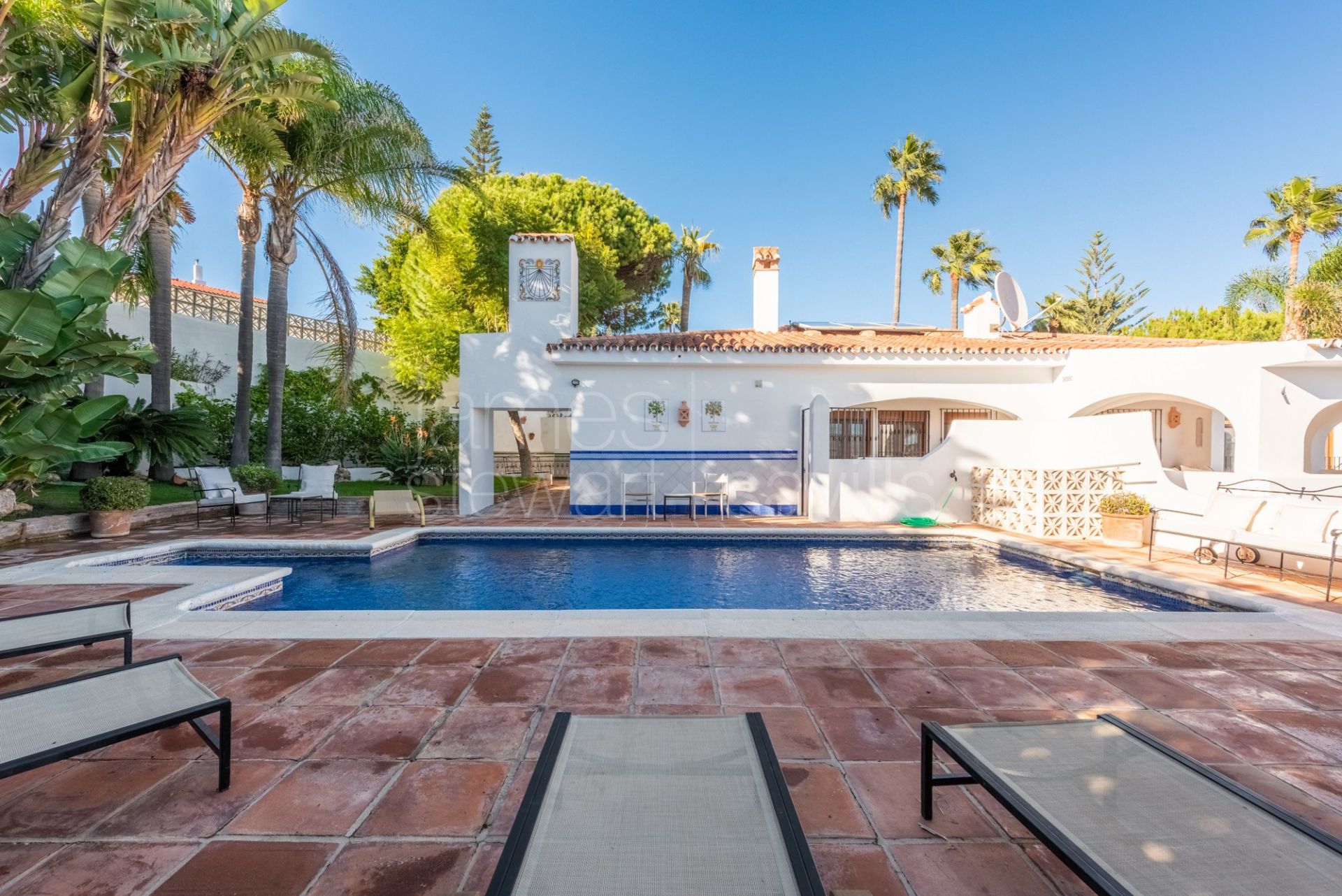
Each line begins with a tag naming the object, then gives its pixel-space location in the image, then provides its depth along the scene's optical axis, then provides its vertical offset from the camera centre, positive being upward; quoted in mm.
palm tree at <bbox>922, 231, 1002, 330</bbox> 31688 +11425
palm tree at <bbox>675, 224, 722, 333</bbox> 27953 +9959
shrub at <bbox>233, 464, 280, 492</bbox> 12711 -599
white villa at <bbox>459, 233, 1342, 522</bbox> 11781 +1438
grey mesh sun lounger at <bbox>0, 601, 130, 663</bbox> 3309 -1126
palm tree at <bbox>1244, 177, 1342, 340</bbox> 20906 +9522
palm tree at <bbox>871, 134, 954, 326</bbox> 28234 +14379
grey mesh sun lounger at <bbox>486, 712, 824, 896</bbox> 1552 -1136
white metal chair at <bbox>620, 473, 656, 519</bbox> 12531 -745
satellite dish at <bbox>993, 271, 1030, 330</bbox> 14453 +4193
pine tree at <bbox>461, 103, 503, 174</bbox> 34188 +18524
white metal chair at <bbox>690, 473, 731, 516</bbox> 12880 -653
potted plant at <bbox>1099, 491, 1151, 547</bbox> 8875 -861
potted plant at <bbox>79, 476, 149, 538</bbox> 9227 -893
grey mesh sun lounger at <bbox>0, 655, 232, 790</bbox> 2084 -1074
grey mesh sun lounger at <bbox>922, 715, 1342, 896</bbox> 1562 -1110
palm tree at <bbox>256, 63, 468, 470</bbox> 12375 +6306
